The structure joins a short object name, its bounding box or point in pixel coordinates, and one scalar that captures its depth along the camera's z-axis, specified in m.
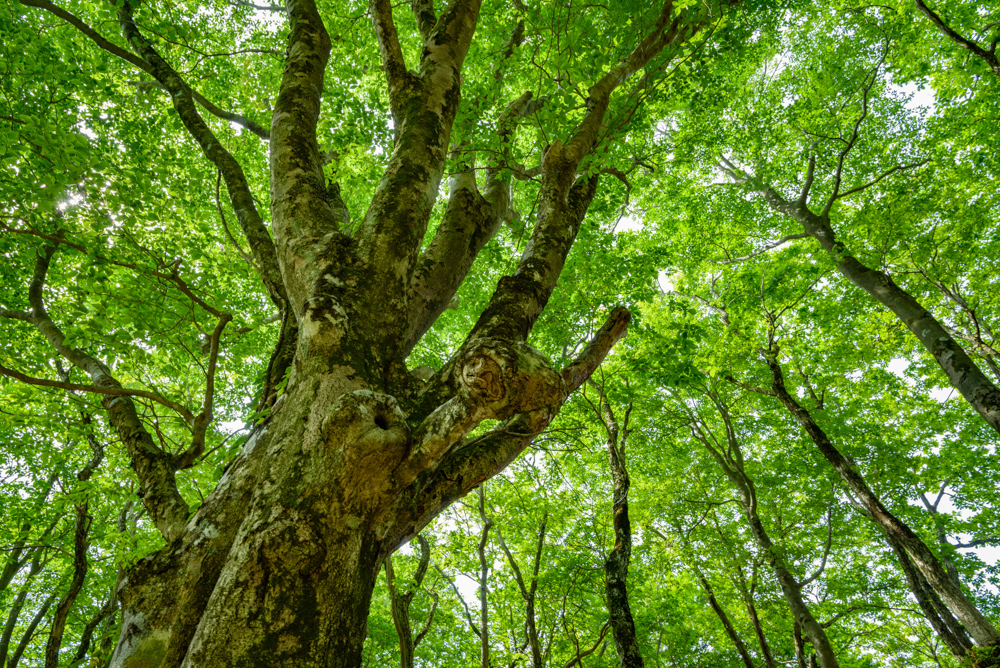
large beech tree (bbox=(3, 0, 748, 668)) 1.56
